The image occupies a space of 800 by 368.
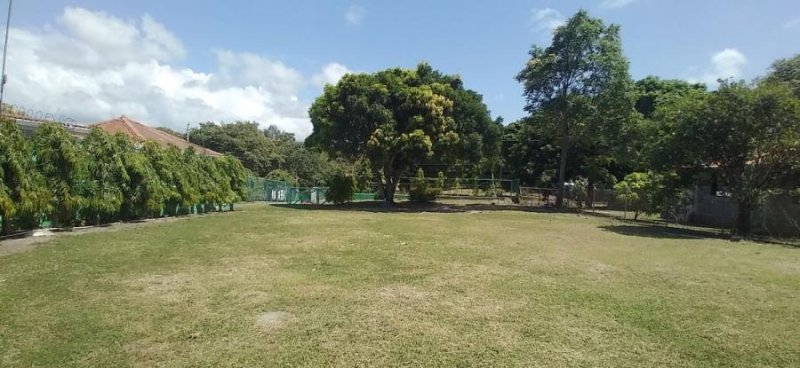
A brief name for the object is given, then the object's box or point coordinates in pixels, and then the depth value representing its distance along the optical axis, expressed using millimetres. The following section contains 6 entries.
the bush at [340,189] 27031
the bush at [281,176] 43438
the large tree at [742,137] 14672
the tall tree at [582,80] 25672
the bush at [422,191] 29859
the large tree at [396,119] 23344
